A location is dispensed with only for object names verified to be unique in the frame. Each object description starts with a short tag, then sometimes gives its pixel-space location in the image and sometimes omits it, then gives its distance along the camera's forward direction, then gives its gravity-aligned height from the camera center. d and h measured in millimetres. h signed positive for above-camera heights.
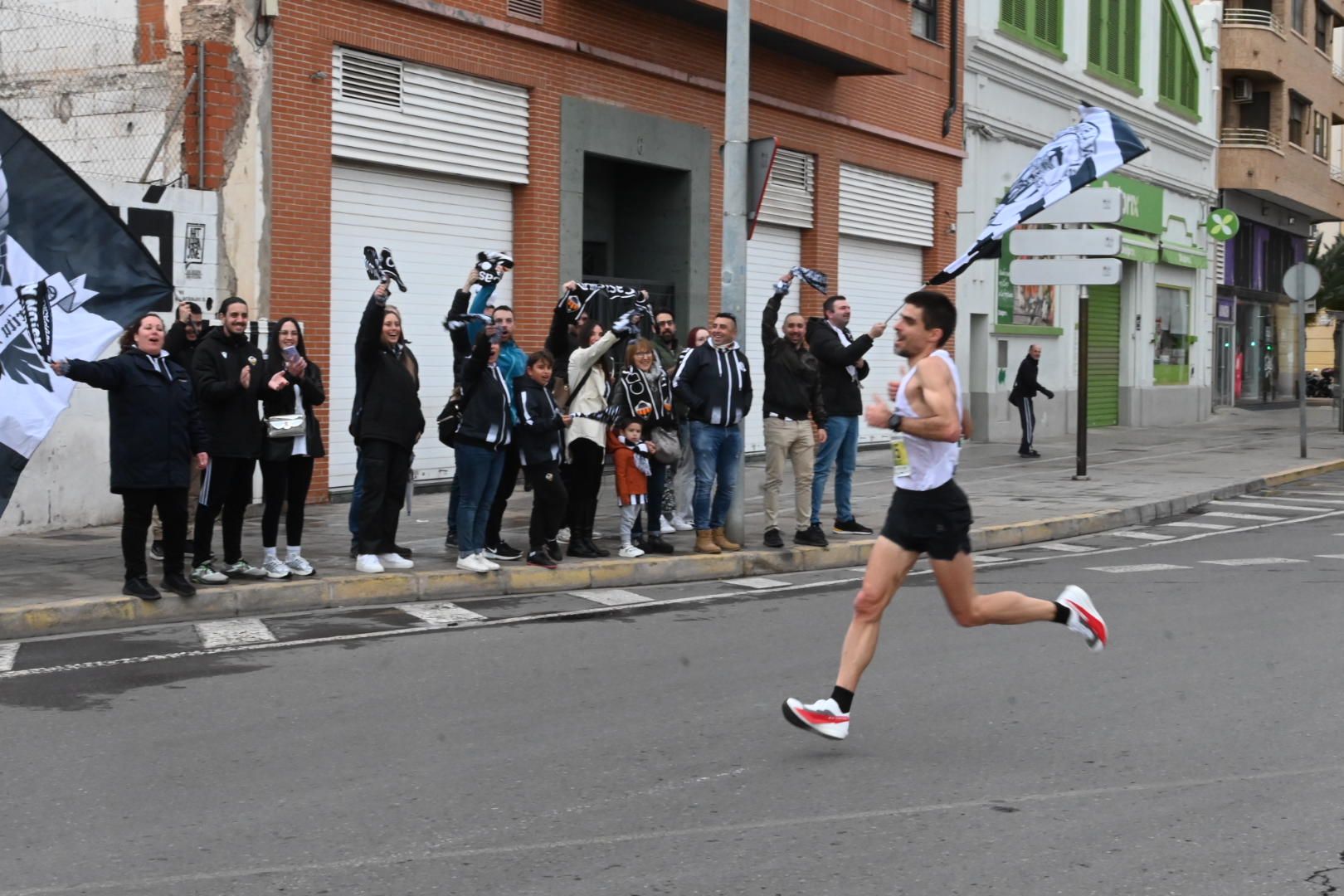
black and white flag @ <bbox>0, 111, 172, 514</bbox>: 8992 +522
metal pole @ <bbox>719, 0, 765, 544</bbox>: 12625 +1720
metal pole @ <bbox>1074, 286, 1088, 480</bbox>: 17750 -5
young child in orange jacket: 11695 -623
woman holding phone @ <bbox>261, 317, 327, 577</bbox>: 10188 -445
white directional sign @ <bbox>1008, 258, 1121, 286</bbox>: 17797 +1267
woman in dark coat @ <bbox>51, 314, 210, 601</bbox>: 9188 -379
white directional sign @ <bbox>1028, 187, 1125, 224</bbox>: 17781 +1960
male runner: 6453 -470
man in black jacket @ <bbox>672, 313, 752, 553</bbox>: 11945 -204
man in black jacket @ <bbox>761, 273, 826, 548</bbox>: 12344 -228
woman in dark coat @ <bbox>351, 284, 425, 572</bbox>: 10469 -268
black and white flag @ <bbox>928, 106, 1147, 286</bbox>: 14383 +2052
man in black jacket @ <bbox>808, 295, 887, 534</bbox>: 12609 +10
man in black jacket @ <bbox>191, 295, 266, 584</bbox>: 9938 -226
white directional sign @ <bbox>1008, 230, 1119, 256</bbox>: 17828 +1585
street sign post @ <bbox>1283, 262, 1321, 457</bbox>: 24328 +1509
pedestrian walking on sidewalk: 24000 -123
